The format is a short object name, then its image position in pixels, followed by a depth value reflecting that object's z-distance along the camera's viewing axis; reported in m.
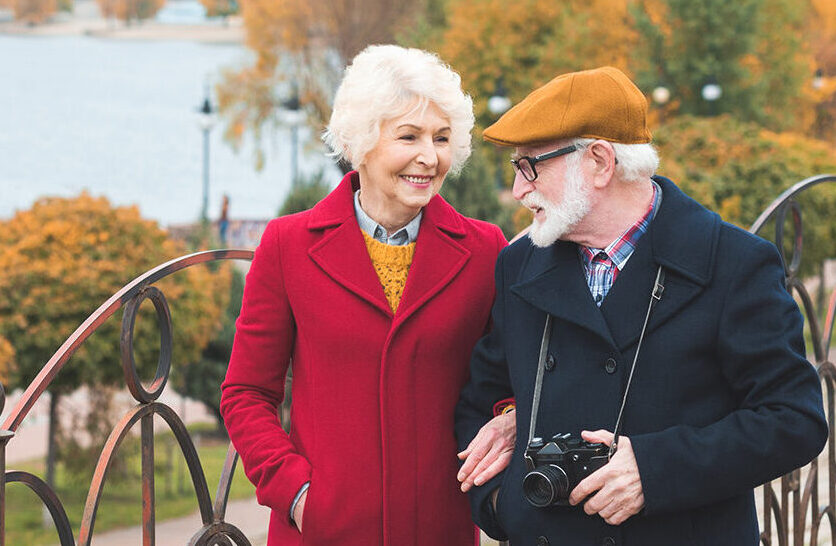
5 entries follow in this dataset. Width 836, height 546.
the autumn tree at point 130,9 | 54.03
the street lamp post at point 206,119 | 24.27
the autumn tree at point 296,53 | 37.03
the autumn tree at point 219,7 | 53.60
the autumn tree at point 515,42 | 26.56
